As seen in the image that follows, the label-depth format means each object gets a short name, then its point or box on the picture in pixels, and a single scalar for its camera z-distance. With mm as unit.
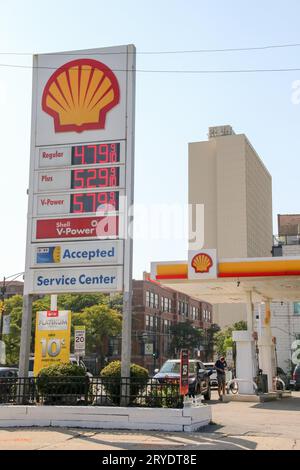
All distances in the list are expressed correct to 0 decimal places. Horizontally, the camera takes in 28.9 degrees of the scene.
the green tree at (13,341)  53000
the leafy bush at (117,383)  14016
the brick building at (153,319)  86750
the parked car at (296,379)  33000
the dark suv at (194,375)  21116
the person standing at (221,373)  24266
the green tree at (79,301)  73312
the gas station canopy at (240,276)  21578
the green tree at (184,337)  93562
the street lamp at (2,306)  37156
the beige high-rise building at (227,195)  147875
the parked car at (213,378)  36281
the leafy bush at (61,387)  14164
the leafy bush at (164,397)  13414
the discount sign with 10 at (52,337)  24969
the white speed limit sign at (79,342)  25594
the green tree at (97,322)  68000
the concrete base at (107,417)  12750
